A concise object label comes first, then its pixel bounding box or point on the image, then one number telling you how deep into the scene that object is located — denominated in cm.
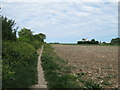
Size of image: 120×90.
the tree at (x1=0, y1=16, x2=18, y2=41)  916
